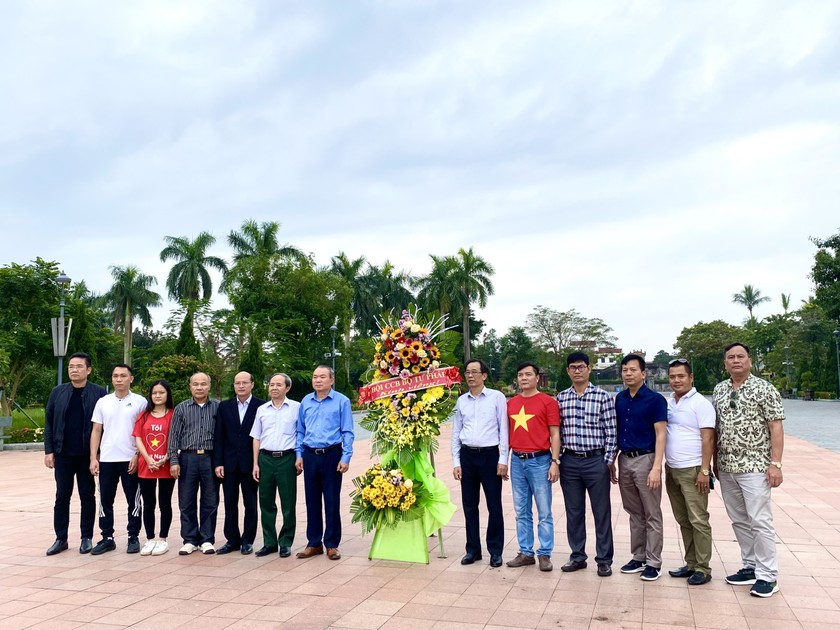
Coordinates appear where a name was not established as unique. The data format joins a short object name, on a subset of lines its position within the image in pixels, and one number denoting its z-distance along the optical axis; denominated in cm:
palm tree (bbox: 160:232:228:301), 3847
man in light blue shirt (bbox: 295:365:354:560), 559
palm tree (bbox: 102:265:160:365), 4566
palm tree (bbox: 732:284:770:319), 6950
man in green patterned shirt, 439
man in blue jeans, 506
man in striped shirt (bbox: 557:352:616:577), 492
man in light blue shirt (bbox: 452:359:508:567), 523
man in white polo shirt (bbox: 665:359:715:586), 460
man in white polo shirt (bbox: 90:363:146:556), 581
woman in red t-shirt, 573
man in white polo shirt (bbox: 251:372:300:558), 567
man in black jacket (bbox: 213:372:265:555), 577
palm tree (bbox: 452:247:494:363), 4188
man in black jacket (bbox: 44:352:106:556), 588
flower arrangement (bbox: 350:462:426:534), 541
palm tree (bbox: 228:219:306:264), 3609
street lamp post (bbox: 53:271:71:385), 1545
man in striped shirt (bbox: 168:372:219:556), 574
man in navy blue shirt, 473
